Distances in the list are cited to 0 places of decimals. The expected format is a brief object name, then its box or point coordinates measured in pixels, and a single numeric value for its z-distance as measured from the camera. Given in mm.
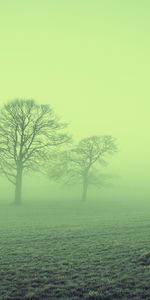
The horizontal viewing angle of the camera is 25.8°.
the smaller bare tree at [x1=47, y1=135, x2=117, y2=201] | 69625
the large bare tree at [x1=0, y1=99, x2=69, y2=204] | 55125
